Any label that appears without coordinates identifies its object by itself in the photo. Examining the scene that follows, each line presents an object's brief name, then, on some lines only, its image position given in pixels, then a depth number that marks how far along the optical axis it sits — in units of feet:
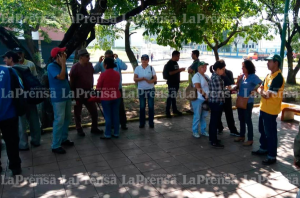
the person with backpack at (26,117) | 12.64
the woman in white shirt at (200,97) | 15.61
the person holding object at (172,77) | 20.77
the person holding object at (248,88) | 14.01
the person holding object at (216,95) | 14.42
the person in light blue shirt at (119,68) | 16.93
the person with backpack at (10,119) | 11.02
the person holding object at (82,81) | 15.88
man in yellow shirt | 11.99
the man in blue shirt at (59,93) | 13.35
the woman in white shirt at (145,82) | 17.97
